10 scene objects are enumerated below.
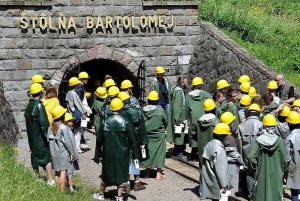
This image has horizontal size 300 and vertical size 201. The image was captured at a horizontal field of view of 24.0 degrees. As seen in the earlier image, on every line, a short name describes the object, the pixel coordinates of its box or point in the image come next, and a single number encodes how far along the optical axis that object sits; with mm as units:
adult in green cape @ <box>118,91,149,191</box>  13281
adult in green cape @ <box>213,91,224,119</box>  14594
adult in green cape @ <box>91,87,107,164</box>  16453
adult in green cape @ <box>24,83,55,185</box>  13266
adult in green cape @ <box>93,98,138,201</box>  12328
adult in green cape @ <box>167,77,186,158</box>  16625
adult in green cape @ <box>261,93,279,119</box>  14442
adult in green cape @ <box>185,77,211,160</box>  16094
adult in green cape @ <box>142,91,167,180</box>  14680
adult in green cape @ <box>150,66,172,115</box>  17906
